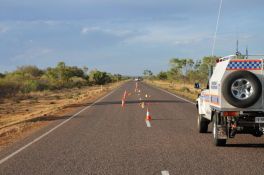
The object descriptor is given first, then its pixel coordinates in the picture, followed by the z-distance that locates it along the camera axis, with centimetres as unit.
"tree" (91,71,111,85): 14742
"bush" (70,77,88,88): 10691
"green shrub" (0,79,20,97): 5906
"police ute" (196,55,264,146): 1020
